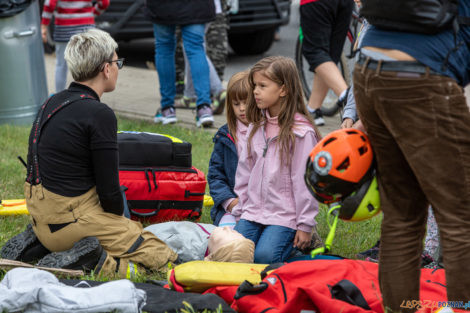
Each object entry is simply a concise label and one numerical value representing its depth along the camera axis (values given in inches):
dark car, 651.3
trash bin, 473.0
